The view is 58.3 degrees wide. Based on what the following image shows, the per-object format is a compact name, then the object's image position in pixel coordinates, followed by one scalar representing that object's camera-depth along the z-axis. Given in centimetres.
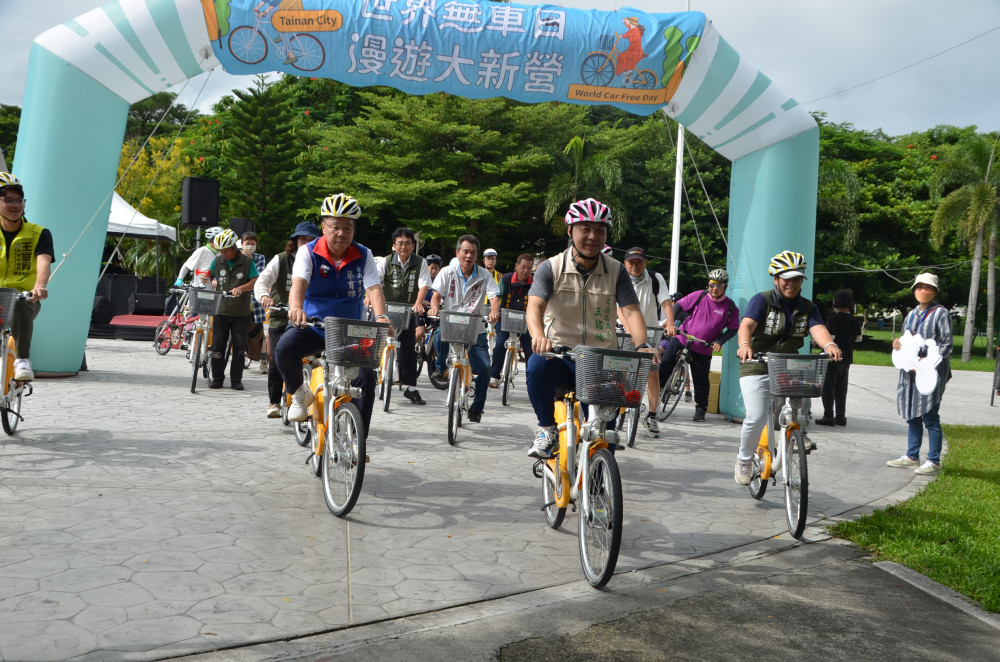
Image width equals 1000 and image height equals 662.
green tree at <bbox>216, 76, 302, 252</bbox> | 3988
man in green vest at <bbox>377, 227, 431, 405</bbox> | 1050
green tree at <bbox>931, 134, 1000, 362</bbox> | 3806
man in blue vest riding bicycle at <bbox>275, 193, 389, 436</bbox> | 618
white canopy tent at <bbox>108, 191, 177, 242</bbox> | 2362
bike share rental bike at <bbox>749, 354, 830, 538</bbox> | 575
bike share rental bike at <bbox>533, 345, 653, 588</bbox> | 440
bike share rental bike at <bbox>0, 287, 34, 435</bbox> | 671
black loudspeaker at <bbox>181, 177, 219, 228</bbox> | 2000
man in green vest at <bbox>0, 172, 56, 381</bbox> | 698
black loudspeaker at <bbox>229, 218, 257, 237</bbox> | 2028
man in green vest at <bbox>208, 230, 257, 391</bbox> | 1133
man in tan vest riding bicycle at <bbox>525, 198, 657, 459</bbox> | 538
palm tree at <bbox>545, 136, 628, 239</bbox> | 3909
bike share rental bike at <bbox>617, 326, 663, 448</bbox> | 866
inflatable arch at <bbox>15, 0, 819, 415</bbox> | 1085
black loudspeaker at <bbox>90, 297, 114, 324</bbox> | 2108
